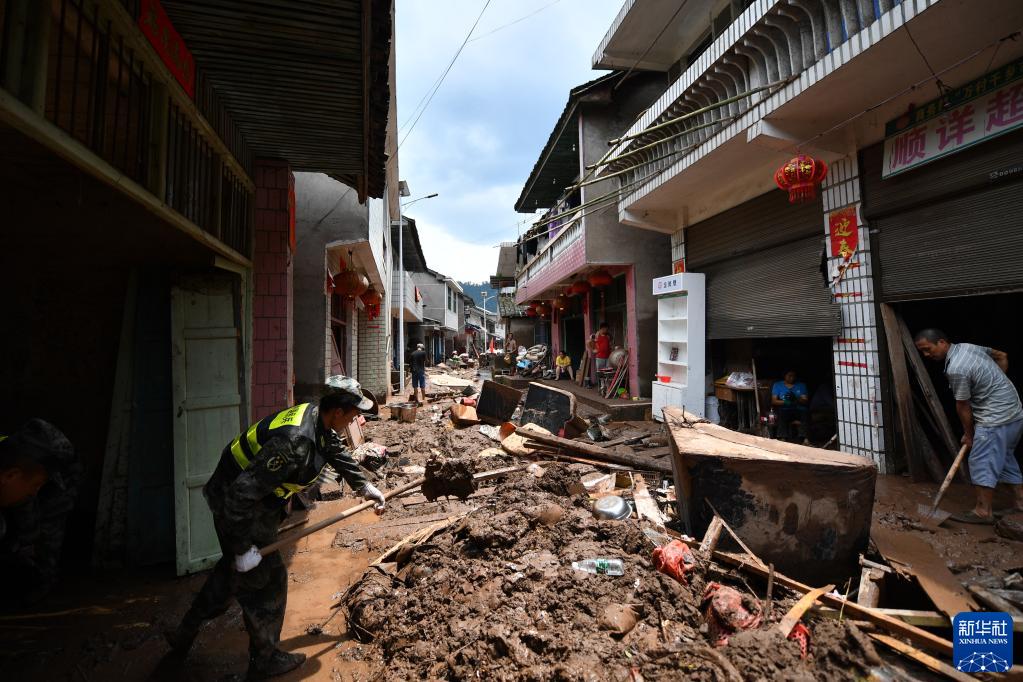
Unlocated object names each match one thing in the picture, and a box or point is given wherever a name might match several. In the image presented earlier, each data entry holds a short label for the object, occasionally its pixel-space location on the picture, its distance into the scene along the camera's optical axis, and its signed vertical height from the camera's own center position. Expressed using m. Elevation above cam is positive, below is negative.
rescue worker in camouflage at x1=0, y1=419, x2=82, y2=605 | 2.38 -0.91
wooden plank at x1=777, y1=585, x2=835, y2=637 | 2.46 -1.59
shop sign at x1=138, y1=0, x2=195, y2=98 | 2.70 +2.07
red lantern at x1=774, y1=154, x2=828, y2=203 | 5.07 +2.02
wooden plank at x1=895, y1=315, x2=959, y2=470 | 4.88 -0.58
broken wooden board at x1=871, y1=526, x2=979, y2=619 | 2.74 -1.61
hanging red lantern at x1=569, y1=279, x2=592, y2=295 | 12.26 +1.71
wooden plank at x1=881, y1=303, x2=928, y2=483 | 5.05 -0.67
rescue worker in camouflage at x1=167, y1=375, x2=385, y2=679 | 2.51 -0.94
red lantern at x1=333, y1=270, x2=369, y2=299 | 7.99 +1.22
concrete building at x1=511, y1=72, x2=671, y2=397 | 10.41 +2.61
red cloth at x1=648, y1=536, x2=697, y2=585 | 2.97 -1.51
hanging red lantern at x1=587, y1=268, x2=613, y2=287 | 10.89 +1.73
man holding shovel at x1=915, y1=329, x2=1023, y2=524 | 3.94 -0.69
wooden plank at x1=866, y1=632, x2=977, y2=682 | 2.21 -1.68
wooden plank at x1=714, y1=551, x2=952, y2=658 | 2.41 -1.63
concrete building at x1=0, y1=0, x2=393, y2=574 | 2.56 +0.86
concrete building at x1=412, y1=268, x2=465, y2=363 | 30.22 +2.96
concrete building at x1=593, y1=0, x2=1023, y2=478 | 4.09 +2.07
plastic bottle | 2.99 -1.53
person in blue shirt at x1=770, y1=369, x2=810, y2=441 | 6.84 -0.93
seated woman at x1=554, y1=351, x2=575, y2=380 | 15.72 -0.68
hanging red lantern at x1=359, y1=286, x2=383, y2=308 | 10.48 +1.25
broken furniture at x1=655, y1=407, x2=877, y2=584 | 3.23 -1.21
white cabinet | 8.38 +0.04
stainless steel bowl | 4.01 -1.53
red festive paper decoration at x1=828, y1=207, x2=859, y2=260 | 5.44 +1.45
